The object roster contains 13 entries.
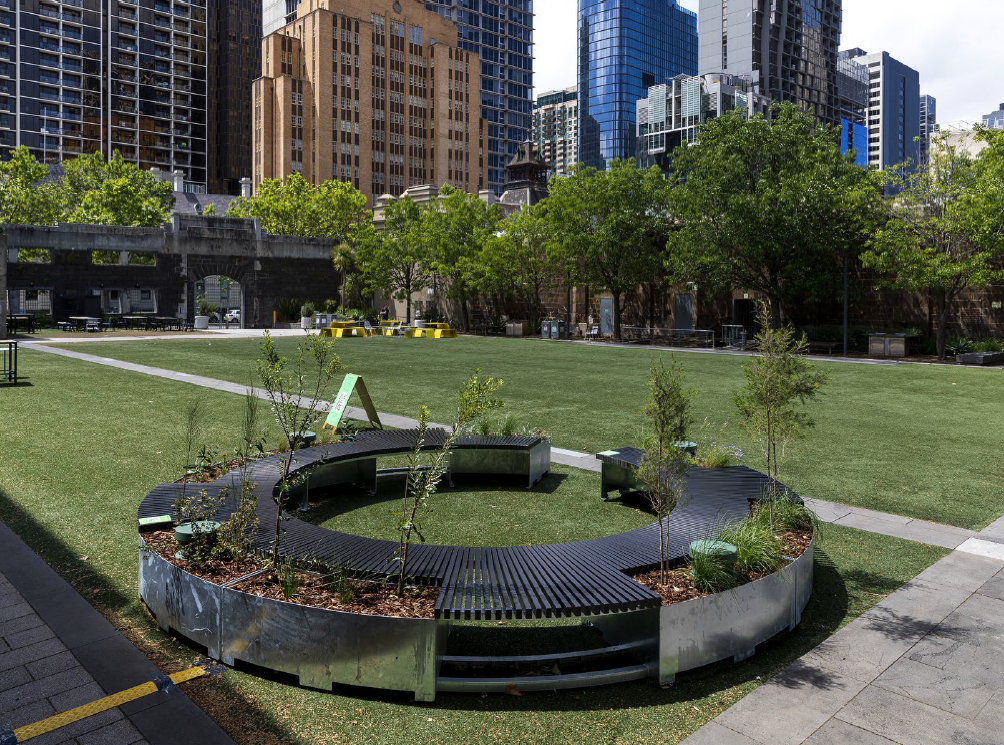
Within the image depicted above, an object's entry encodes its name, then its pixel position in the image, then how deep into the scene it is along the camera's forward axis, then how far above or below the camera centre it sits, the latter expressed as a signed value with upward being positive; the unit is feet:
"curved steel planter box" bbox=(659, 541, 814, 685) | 14.43 -5.96
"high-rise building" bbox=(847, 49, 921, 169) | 638.53 +156.37
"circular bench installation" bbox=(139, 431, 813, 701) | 13.73 -5.56
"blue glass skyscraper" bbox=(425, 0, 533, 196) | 495.00 +186.06
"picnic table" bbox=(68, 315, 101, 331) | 129.80 +1.59
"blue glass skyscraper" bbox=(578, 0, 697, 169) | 599.57 +222.79
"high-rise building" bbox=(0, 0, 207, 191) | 362.33 +131.81
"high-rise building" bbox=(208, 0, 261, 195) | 443.32 +149.78
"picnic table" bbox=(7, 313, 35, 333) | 119.85 +1.59
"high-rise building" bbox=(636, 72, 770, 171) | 406.62 +129.45
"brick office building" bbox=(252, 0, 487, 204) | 355.97 +118.13
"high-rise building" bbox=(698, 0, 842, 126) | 443.32 +177.89
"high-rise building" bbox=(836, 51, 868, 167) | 512.22 +164.68
